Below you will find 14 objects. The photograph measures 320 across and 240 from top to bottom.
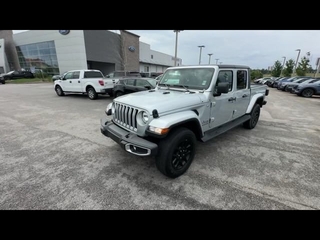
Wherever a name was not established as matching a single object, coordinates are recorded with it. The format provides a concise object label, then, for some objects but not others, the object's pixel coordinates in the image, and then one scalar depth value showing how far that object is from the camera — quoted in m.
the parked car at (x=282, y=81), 17.69
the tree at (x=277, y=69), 41.03
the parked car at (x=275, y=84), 19.89
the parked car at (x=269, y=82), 23.41
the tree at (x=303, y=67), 31.08
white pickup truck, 9.59
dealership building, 27.95
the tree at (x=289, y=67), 35.22
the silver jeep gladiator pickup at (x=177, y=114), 2.42
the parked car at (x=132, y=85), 8.40
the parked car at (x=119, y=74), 16.03
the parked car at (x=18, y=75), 28.20
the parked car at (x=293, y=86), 13.19
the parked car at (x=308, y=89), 12.28
